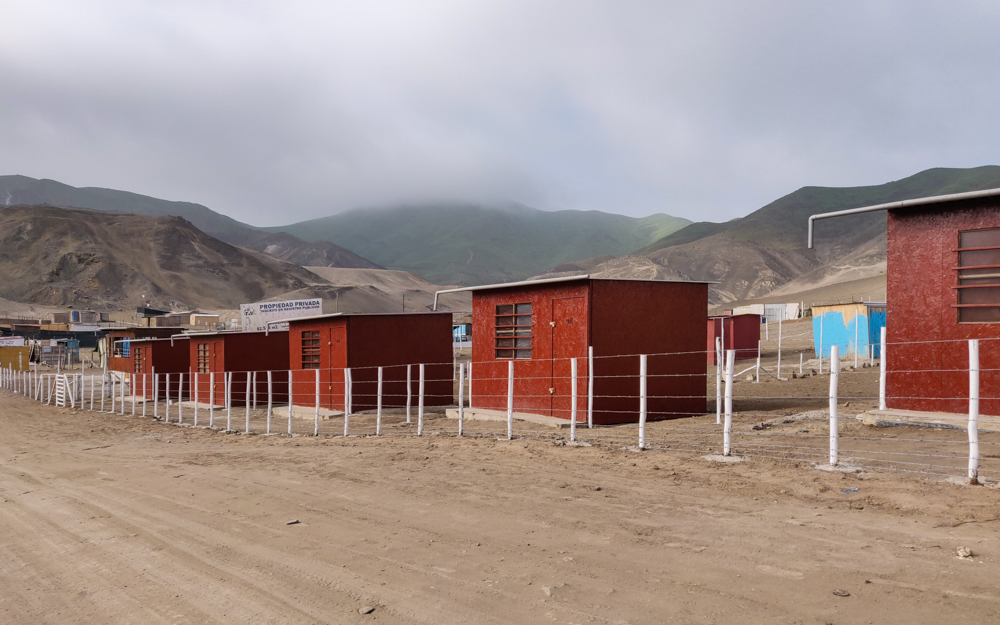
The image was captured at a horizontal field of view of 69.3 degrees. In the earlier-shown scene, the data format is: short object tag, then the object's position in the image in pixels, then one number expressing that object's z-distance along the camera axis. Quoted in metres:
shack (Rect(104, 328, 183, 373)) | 38.06
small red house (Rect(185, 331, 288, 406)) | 26.45
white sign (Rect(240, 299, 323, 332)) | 40.12
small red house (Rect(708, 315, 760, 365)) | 33.44
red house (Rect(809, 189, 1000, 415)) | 10.05
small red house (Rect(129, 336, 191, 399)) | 31.95
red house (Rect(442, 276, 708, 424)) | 14.38
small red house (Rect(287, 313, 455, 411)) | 20.27
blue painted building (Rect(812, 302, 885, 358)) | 27.08
